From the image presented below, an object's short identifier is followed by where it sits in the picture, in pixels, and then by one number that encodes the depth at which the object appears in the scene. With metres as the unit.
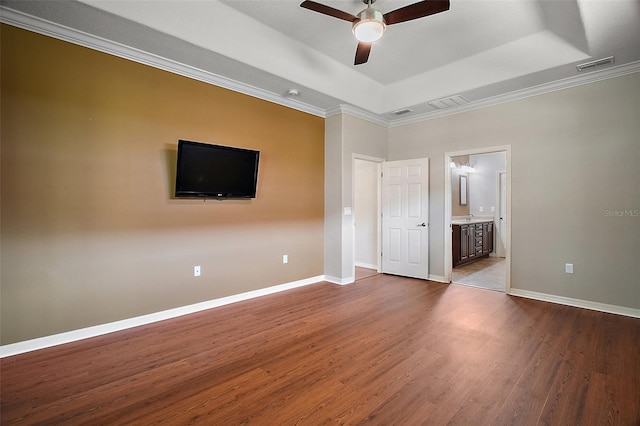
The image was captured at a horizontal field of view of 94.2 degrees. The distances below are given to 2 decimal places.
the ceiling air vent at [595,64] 3.36
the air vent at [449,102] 4.47
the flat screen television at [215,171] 3.35
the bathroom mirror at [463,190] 7.59
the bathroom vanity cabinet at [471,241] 6.07
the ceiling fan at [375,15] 2.47
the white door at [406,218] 5.20
